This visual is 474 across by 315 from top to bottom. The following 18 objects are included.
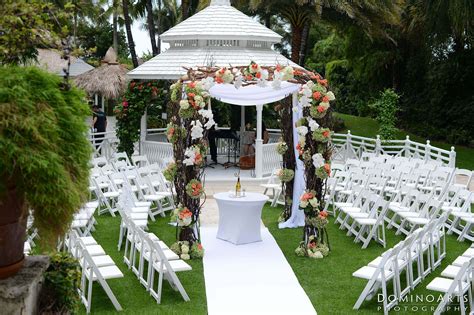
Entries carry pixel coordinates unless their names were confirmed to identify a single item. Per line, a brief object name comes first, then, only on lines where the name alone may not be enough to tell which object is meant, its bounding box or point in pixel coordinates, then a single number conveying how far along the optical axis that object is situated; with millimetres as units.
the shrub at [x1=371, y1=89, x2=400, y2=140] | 21938
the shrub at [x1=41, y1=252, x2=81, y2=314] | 5055
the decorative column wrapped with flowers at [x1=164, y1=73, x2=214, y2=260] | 10578
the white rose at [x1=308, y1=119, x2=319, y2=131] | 10891
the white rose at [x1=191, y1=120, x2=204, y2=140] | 10516
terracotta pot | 4324
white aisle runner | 8289
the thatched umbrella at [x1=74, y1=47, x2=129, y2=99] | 27922
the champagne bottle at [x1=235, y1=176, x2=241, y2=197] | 11469
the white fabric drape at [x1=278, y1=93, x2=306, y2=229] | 12992
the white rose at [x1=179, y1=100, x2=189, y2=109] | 10469
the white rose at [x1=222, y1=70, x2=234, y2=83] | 10648
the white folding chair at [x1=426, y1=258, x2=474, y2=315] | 7332
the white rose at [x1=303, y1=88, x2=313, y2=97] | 10781
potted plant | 4035
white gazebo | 18156
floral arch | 10680
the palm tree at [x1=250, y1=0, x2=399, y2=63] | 24062
